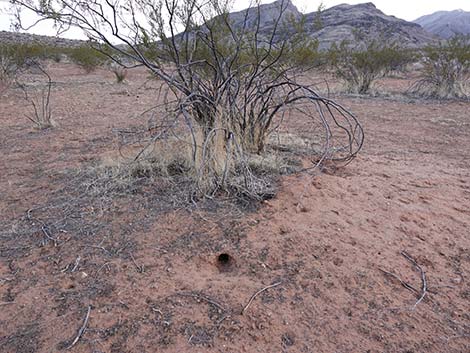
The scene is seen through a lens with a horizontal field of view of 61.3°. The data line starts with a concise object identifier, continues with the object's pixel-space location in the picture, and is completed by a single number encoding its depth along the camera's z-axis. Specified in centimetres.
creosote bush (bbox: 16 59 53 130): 662
